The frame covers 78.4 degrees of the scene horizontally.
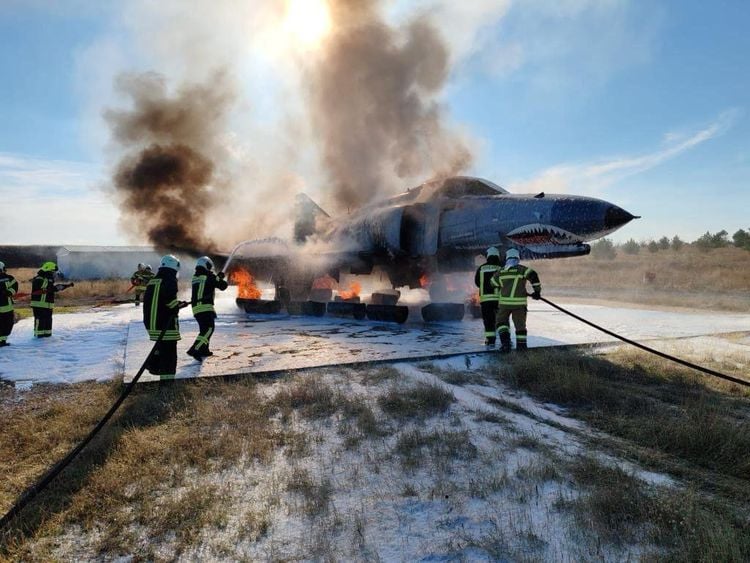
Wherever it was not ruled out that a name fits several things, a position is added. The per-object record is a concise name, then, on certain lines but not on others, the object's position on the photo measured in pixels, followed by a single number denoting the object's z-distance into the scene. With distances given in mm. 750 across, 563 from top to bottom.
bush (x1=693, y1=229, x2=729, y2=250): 56062
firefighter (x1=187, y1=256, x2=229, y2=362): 8789
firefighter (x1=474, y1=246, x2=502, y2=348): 9914
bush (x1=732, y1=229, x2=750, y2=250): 51306
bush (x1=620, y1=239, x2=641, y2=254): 61928
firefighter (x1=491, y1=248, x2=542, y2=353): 9008
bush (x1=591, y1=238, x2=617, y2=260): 56506
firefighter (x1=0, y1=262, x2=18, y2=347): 10742
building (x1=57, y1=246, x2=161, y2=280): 52188
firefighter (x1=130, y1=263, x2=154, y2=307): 18969
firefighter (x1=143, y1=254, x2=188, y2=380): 7172
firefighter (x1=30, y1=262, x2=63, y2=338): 11656
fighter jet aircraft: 9281
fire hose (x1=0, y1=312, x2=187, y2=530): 3291
